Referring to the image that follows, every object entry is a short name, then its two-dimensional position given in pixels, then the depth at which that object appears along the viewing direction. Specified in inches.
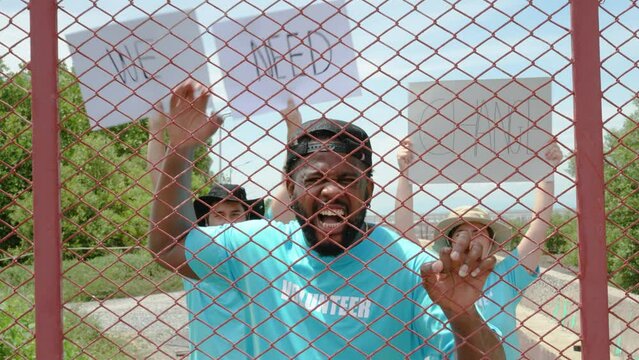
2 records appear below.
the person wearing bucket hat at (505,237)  124.0
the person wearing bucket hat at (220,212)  100.0
